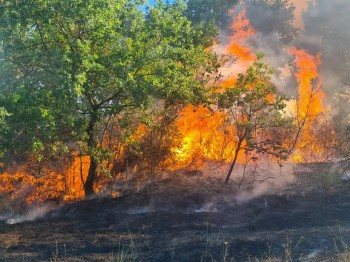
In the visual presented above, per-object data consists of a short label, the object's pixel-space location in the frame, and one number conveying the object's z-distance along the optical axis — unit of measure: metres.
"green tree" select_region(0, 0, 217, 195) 11.86
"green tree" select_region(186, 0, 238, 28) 35.64
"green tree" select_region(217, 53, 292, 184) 16.20
